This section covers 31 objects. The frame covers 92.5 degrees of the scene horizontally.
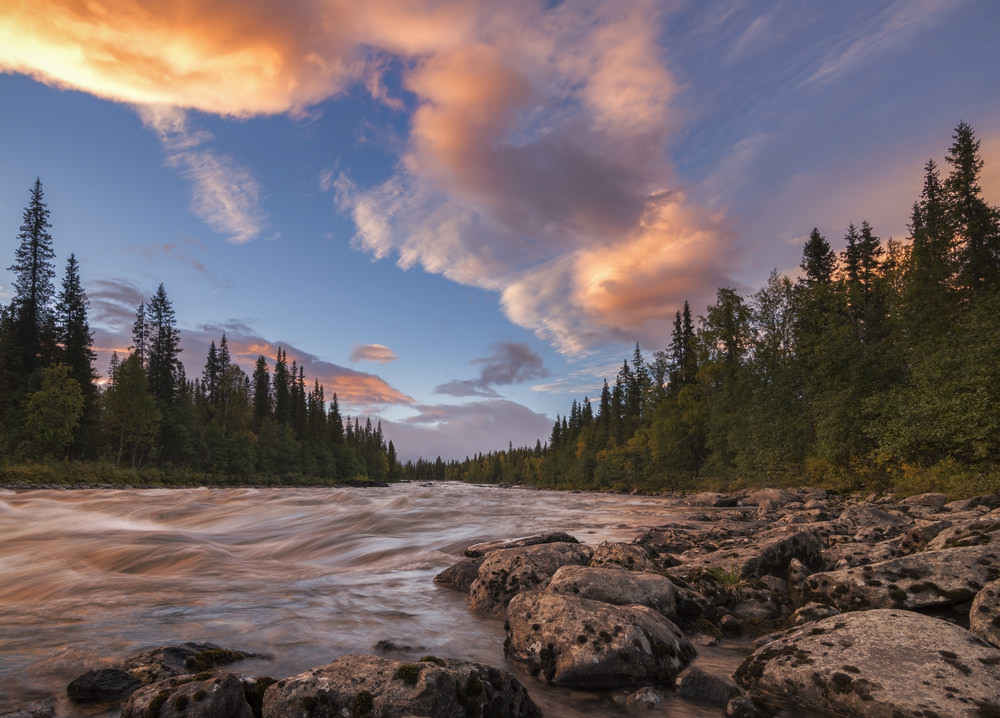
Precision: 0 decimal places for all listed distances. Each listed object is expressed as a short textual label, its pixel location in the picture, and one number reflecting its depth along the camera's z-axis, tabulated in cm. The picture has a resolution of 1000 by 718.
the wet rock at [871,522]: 1044
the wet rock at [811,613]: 578
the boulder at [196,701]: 350
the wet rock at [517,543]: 1136
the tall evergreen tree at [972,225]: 3244
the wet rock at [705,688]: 454
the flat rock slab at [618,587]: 633
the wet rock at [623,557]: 824
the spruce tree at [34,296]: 4988
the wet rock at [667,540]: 1164
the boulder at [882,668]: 382
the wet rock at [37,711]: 396
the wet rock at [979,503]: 1435
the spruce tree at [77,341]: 5122
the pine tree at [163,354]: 6750
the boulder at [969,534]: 739
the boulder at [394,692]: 364
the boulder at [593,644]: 494
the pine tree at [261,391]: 9662
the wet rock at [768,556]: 853
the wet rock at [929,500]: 1737
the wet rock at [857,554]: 828
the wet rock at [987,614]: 480
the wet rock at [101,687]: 444
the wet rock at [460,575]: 908
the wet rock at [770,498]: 2458
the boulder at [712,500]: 3037
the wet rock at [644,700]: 446
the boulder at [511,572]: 768
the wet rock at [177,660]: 478
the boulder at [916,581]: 602
